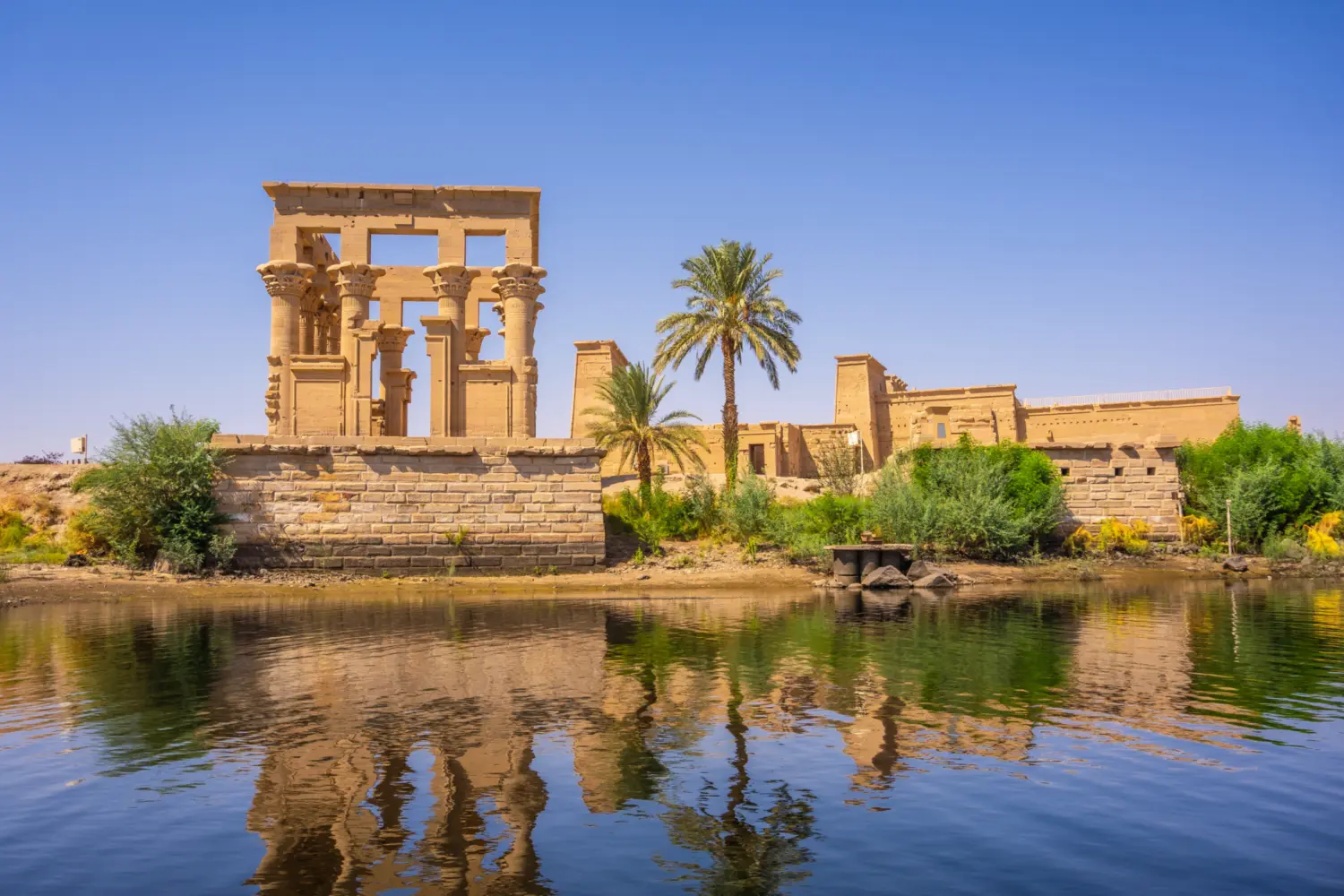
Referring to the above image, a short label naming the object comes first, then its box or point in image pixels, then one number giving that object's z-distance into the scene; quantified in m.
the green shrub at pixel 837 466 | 33.56
